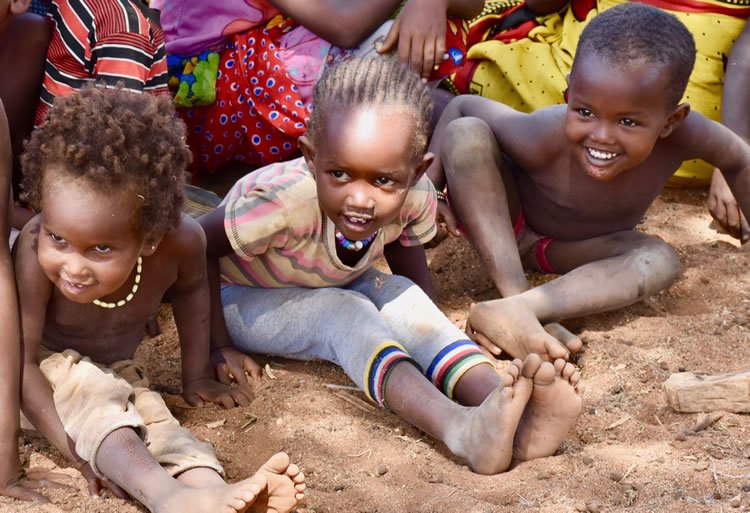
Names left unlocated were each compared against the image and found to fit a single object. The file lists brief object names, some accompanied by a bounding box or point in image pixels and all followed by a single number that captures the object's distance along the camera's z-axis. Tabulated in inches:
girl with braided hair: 182.9
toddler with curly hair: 170.2
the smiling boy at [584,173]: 231.3
